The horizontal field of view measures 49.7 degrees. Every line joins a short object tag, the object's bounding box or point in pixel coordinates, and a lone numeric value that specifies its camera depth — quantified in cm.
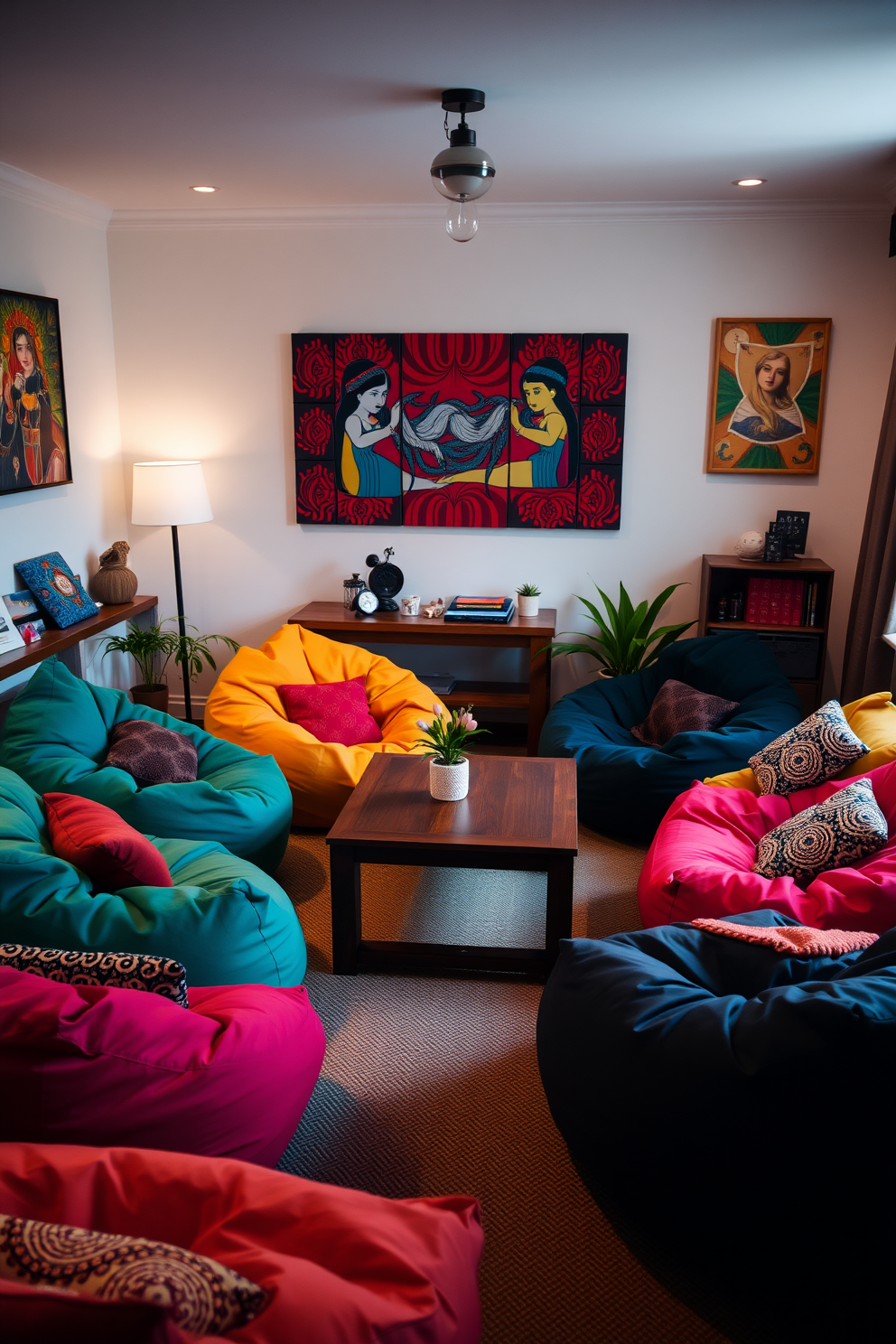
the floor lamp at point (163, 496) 467
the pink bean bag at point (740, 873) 246
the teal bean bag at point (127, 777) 308
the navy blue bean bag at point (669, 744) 368
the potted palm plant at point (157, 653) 489
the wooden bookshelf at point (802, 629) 447
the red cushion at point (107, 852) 242
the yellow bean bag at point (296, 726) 378
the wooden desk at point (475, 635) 465
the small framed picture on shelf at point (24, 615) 403
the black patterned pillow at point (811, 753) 311
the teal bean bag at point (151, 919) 223
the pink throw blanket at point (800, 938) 214
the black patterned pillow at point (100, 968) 181
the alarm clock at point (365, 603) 488
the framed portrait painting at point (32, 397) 402
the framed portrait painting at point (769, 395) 460
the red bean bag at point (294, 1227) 118
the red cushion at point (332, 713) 414
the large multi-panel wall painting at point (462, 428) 477
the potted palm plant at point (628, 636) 475
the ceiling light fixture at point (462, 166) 288
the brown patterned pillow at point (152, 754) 331
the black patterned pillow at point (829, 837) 266
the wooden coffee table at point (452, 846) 280
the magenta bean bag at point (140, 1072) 159
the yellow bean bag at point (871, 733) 308
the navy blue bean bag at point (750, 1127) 159
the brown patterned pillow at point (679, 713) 408
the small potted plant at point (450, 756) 304
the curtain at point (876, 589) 411
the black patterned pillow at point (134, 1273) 106
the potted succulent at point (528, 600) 485
